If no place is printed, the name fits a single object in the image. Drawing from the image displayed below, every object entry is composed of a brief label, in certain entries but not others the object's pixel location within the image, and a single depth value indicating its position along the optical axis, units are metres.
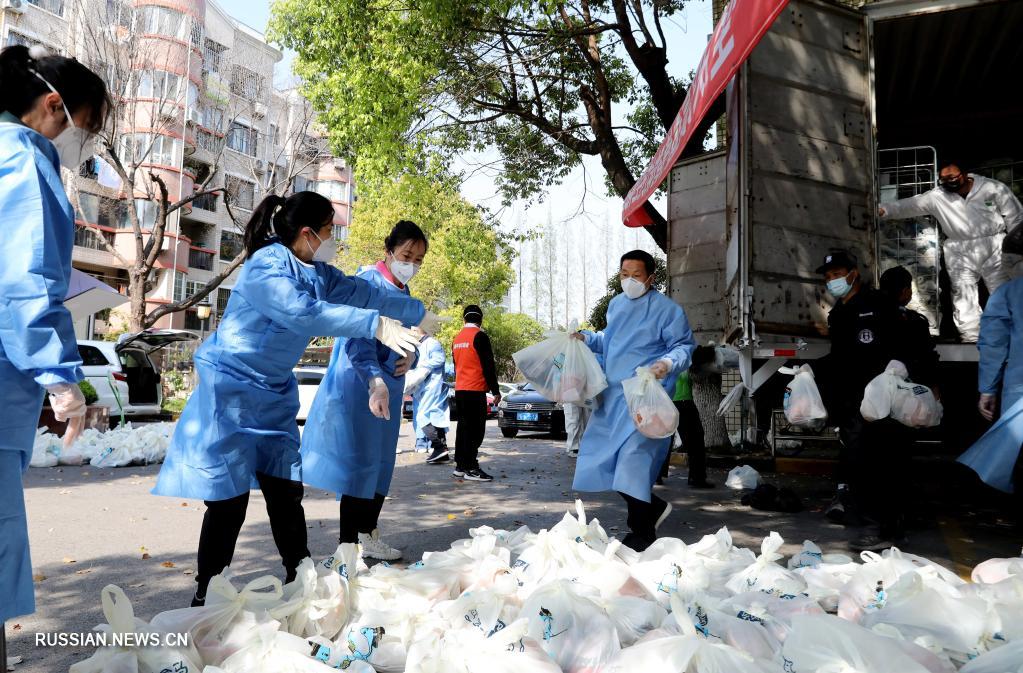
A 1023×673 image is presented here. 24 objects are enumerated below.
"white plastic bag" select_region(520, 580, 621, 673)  2.31
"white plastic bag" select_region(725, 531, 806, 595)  3.04
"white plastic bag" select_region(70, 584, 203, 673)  2.18
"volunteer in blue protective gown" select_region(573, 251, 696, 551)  4.49
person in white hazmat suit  6.32
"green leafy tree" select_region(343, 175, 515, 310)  27.17
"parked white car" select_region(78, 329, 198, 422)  11.64
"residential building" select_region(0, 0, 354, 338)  16.41
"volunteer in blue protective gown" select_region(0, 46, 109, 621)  1.95
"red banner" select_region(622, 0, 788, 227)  3.63
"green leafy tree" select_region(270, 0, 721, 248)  10.05
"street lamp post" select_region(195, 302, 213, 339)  21.57
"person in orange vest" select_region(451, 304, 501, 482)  8.41
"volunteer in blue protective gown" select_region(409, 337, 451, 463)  9.83
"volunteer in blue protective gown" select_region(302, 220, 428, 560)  3.94
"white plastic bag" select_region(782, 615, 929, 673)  2.05
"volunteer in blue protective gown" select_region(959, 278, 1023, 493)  4.34
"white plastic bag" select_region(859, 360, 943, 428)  4.53
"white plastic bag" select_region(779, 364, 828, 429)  4.94
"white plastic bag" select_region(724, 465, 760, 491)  7.38
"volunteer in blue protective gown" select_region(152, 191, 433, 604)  2.95
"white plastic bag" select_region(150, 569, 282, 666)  2.36
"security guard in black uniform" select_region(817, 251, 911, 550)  4.89
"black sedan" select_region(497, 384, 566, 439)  14.52
